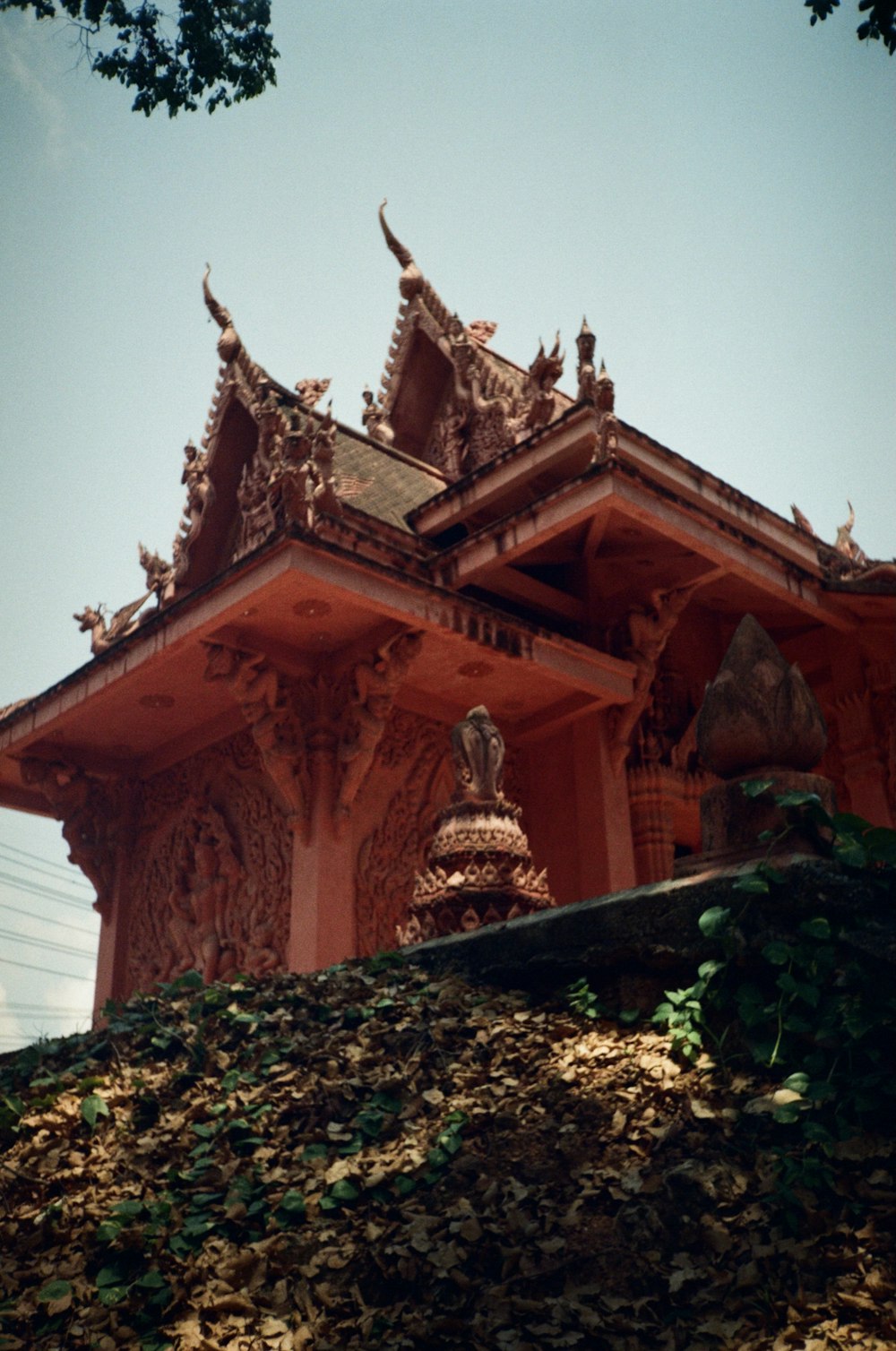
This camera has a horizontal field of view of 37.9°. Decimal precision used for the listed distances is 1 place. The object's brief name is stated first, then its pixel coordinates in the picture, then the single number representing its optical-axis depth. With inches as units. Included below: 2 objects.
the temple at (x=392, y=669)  355.3
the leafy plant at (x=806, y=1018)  144.5
